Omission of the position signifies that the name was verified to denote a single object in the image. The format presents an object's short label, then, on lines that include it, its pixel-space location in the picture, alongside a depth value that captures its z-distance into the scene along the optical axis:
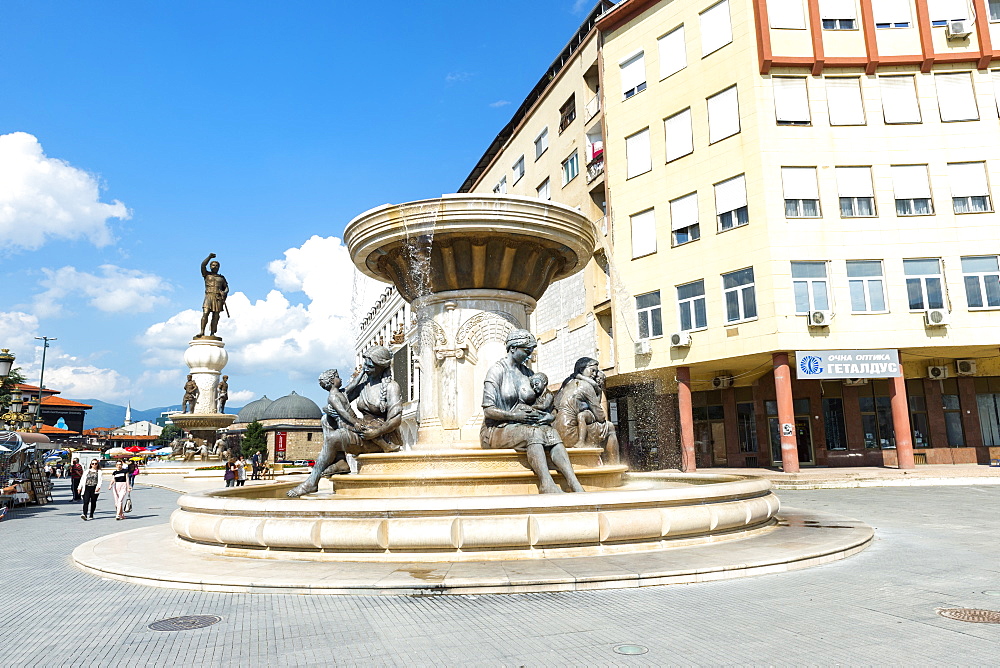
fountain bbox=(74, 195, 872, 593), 5.83
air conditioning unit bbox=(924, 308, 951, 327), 22.95
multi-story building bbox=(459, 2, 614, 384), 31.56
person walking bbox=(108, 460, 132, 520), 14.31
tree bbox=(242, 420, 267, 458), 66.44
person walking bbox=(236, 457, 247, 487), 22.40
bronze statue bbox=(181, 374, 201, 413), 35.43
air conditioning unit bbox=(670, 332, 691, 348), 25.97
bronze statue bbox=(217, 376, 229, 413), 36.25
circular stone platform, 5.38
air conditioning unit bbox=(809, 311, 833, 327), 22.97
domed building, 78.44
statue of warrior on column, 37.16
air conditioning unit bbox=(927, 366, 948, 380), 26.72
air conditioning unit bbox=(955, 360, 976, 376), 26.36
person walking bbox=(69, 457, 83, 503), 20.09
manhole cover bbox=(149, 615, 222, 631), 4.57
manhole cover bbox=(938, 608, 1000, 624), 4.35
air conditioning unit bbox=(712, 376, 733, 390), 29.70
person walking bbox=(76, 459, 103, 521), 14.37
